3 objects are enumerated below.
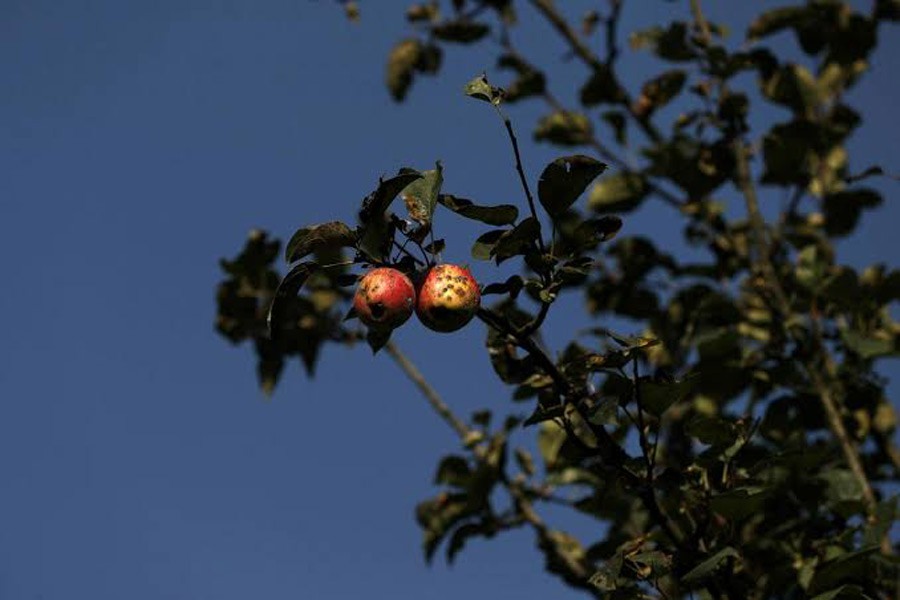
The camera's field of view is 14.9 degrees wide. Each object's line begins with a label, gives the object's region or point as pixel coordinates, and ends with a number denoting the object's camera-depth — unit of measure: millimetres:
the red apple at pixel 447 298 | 3253
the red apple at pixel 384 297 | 3273
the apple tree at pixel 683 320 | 3343
